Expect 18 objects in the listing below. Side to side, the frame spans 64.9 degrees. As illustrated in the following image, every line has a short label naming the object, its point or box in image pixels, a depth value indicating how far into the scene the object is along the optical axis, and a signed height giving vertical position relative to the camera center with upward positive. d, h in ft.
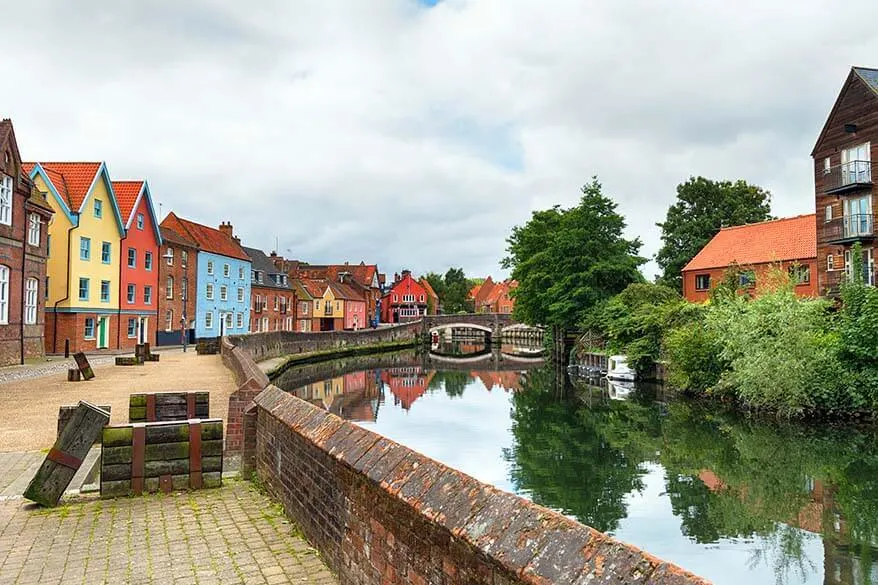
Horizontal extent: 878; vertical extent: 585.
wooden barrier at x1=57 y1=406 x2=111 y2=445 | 28.84 -4.13
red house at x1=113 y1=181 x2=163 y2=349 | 127.13 +9.52
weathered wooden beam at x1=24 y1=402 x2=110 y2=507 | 22.29 -4.65
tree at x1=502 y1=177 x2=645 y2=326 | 148.54 +12.11
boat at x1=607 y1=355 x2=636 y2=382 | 114.46 -8.80
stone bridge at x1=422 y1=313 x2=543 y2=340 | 254.47 -1.96
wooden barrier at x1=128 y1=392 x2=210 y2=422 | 29.45 -3.94
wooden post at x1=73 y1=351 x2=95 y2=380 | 66.90 -4.87
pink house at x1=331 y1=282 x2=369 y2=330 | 269.44 +4.78
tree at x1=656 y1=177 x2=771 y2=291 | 182.70 +27.60
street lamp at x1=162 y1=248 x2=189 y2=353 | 149.38 +6.57
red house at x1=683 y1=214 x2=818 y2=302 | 131.64 +13.40
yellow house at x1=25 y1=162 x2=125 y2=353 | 109.40 +10.10
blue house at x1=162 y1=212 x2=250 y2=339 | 165.37 +9.13
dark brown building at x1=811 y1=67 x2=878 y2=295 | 99.96 +20.94
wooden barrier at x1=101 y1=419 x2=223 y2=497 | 23.54 -4.95
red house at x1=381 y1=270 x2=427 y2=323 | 352.28 +9.06
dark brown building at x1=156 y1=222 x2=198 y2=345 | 146.00 +6.57
